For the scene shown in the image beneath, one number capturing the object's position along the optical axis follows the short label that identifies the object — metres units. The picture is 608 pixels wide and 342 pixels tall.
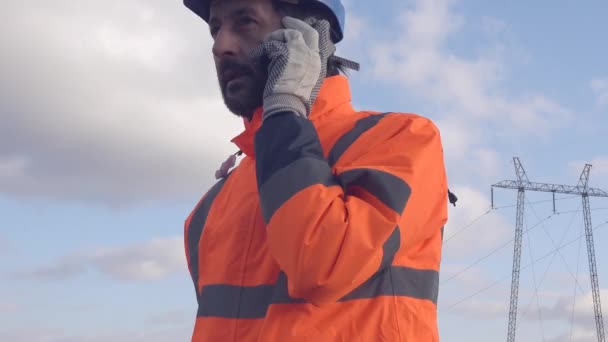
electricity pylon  52.97
